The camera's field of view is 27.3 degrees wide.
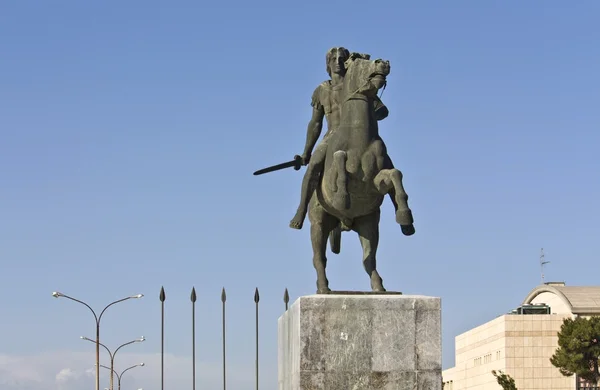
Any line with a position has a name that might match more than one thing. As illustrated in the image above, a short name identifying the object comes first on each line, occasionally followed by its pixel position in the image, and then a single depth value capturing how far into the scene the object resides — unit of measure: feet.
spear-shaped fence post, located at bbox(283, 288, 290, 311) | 147.90
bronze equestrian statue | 52.85
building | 380.17
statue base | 51.01
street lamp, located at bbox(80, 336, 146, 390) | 234.17
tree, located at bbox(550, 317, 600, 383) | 293.23
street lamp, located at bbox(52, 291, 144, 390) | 184.61
